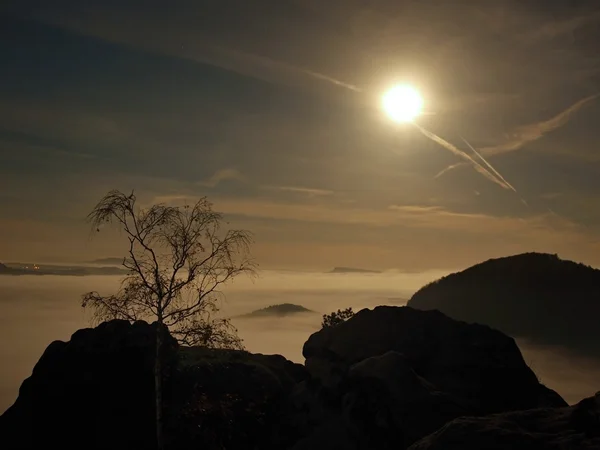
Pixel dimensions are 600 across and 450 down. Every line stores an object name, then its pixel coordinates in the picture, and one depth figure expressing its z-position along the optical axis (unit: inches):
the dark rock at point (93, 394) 1357.0
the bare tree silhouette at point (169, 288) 1053.8
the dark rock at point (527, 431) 552.4
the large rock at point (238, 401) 1214.9
